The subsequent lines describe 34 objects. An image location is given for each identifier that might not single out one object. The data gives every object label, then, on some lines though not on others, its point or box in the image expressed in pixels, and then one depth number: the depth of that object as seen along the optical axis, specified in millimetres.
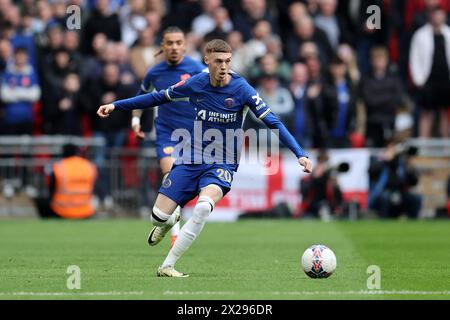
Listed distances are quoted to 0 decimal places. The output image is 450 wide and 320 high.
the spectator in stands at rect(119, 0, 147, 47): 26422
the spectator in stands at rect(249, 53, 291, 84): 24441
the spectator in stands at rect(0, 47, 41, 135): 24688
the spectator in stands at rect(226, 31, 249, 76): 24844
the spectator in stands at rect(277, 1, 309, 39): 26938
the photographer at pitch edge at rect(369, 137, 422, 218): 23828
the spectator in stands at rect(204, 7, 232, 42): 24841
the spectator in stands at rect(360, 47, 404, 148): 24516
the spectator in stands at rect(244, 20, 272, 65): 25547
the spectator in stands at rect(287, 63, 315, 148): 24781
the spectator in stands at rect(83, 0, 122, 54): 25953
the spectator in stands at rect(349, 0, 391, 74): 26125
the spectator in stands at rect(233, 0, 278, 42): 26156
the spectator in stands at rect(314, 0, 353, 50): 26594
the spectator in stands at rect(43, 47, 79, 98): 25031
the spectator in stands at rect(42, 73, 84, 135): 24953
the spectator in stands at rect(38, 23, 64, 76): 25250
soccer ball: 12867
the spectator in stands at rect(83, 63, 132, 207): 24531
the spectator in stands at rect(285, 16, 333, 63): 26062
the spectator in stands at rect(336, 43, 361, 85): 25328
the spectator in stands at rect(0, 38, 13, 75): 25031
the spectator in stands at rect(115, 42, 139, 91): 24812
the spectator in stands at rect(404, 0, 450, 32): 25342
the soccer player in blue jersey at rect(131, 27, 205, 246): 16500
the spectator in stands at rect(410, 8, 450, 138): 24844
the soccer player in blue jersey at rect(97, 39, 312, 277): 13227
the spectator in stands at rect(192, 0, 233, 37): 25783
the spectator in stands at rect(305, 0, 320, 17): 26938
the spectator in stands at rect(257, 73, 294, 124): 24312
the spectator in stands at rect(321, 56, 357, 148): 24609
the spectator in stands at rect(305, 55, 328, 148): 24703
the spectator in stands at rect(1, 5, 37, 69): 25188
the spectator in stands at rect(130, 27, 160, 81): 25250
